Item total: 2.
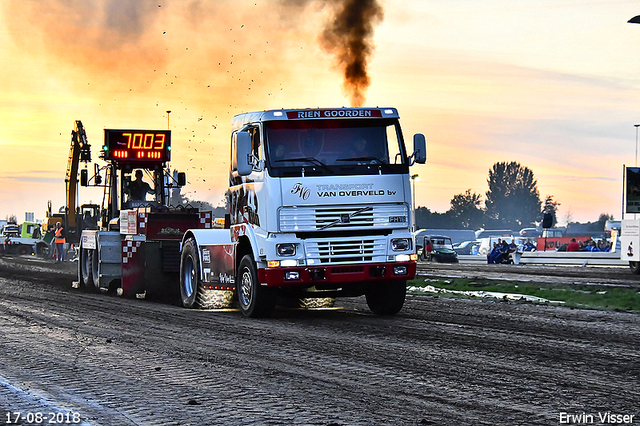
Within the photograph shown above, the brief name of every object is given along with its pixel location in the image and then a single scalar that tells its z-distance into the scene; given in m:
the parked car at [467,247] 79.44
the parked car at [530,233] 100.32
